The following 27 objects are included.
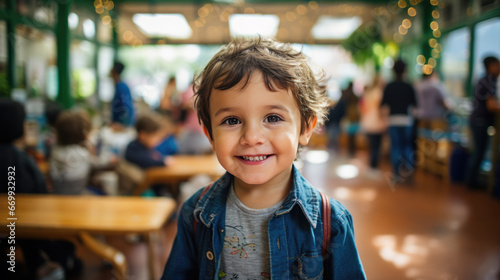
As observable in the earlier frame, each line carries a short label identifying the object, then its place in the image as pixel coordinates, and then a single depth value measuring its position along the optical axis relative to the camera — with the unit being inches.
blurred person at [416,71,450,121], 184.1
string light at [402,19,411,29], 279.7
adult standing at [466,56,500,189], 146.2
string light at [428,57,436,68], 250.3
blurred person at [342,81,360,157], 280.5
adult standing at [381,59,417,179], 165.3
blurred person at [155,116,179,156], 133.4
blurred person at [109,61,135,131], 151.9
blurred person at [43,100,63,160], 123.4
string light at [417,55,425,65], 258.7
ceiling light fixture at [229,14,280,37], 273.0
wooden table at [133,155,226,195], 106.3
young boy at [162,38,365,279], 29.8
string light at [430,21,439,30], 243.1
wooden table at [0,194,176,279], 59.7
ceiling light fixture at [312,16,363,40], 324.5
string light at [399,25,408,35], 285.1
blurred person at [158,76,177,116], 220.4
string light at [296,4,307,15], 277.8
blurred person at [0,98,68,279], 65.4
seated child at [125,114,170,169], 110.1
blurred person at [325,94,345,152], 292.3
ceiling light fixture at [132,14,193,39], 279.4
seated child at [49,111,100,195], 92.6
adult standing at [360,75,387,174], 195.0
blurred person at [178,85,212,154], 153.9
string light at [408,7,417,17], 260.8
